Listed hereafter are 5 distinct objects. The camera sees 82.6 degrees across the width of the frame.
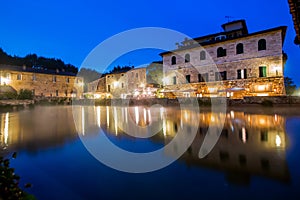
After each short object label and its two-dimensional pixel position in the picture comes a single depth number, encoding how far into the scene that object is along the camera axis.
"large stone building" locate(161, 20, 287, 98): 20.59
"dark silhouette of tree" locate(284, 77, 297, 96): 37.29
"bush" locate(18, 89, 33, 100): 26.83
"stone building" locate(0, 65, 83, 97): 36.06
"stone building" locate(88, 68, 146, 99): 38.78
